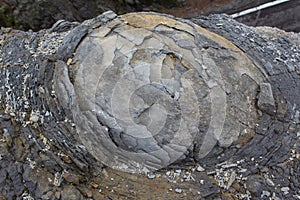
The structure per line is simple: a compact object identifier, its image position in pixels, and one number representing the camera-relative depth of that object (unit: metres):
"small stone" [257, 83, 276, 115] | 2.38
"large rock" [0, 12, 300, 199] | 2.22
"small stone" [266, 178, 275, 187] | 2.32
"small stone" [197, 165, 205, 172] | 2.35
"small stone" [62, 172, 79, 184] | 2.27
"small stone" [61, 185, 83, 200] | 2.23
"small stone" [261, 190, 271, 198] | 2.29
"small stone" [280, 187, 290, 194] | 2.31
